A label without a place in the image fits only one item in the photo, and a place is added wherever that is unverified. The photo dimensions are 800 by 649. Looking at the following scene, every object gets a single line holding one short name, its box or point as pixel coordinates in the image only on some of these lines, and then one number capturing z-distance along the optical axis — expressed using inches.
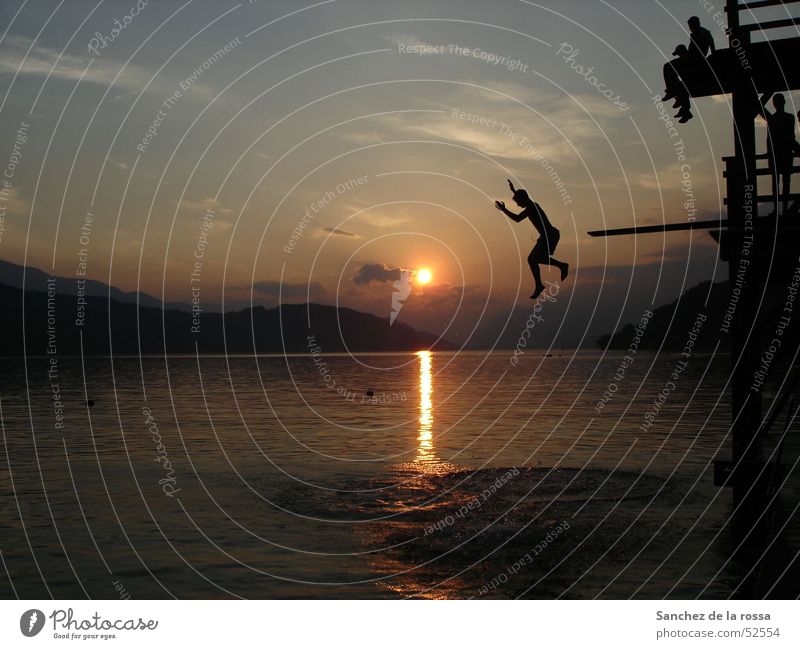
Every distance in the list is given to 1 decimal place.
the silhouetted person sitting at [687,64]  727.7
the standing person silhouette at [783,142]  731.4
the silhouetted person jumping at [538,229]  490.0
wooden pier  729.6
